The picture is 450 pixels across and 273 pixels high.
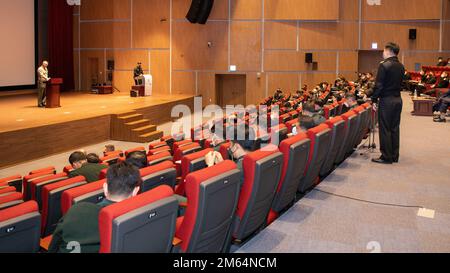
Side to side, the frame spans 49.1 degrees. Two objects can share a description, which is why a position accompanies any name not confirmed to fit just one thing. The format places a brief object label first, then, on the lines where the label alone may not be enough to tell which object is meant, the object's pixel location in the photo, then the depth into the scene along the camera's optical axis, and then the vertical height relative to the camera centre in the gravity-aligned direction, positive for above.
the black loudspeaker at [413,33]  15.87 +1.90
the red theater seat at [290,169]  3.85 -0.62
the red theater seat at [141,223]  2.09 -0.59
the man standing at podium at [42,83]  12.80 +0.18
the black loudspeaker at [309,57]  16.64 +1.16
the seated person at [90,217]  2.47 -0.64
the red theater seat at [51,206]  3.75 -0.89
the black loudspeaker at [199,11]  16.66 +2.72
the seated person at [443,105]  10.39 -0.28
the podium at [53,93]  12.54 -0.09
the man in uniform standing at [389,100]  6.15 -0.10
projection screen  14.72 +1.43
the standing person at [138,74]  16.16 +0.54
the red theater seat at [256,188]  3.22 -0.66
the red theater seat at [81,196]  3.04 -0.66
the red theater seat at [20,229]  2.65 -0.76
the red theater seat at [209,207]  2.62 -0.65
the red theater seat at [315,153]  4.49 -0.57
